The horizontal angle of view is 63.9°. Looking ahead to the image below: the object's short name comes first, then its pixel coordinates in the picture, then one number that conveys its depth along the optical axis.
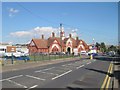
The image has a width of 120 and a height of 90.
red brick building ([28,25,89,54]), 36.45
